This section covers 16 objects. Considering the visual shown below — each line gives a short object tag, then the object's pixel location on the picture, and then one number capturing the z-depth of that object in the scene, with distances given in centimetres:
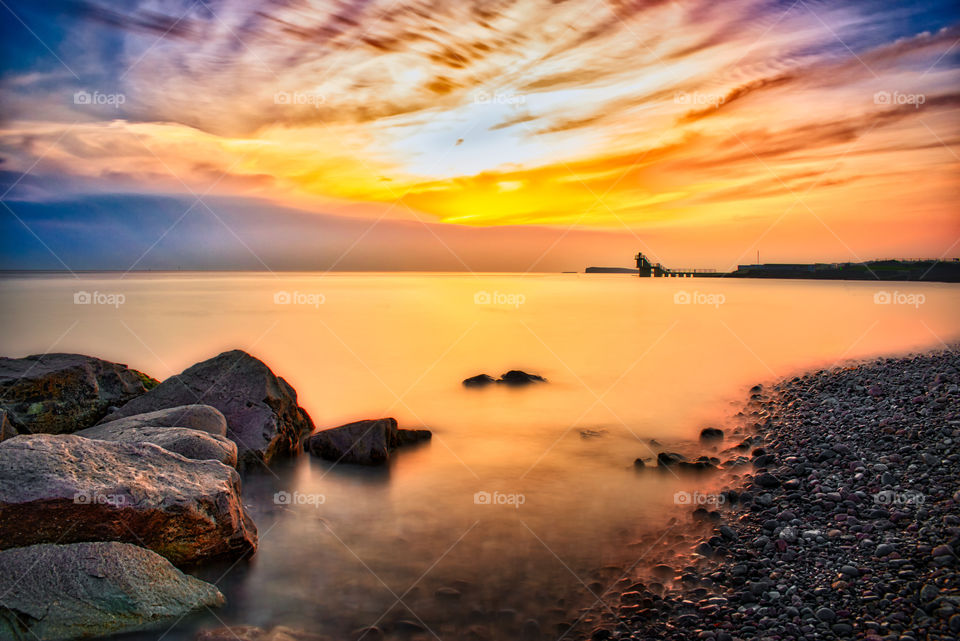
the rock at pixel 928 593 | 514
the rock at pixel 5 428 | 800
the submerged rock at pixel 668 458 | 1088
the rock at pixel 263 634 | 557
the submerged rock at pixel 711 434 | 1263
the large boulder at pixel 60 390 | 988
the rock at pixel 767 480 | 866
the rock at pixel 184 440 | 788
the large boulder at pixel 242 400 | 1072
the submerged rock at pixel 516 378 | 1905
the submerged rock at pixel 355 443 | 1100
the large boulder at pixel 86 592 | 514
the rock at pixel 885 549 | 603
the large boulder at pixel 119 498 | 557
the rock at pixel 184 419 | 909
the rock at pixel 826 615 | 512
